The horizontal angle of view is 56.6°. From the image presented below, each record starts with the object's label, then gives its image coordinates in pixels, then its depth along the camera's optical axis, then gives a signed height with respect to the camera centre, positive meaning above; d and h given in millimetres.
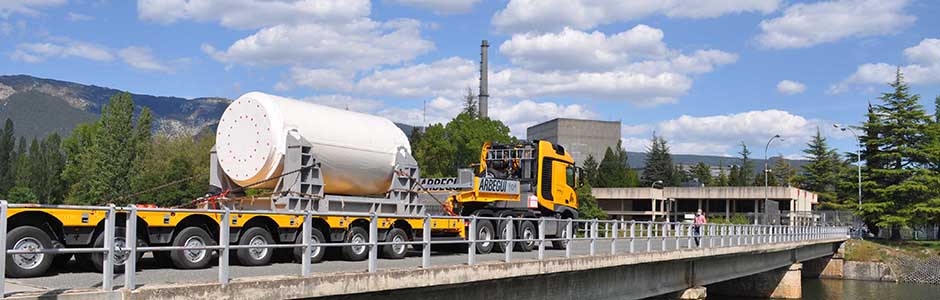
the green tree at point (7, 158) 114219 +3838
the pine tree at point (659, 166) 138125 +5029
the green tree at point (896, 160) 63625 +3203
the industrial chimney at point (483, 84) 100375 +12748
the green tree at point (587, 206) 78250 -908
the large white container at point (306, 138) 16156 +960
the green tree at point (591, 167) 136075 +4662
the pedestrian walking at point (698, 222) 29909 -837
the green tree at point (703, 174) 151075 +4237
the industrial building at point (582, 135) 167750 +11828
